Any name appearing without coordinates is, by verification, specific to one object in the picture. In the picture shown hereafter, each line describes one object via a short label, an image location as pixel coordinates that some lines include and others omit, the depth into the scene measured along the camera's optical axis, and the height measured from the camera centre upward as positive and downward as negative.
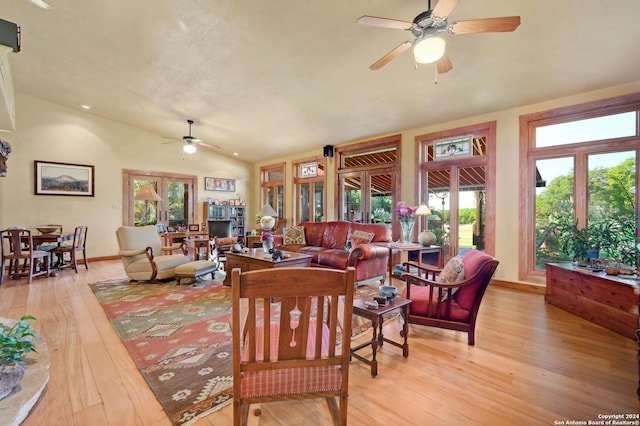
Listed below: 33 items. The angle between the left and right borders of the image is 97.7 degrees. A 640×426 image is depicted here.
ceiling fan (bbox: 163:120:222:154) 6.25 +1.57
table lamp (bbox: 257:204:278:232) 5.39 -0.05
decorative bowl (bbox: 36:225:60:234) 5.45 -0.29
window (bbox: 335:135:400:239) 6.01 +0.81
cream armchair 4.47 -0.73
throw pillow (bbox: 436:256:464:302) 2.51 -0.52
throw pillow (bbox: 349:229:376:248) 4.30 -0.35
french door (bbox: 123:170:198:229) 7.25 +0.38
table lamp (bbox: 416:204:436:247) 4.62 -0.35
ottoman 4.36 -0.87
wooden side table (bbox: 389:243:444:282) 4.35 -0.56
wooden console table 2.69 -0.87
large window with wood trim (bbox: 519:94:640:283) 3.63 +0.58
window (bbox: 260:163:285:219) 8.75 +0.96
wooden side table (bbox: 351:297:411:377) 2.06 -0.79
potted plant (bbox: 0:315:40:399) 1.70 -0.92
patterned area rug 1.81 -1.16
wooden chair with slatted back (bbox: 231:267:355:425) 1.16 -0.58
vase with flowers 4.86 -0.04
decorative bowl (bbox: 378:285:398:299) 2.36 -0.64
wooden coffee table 3.80 -0.65
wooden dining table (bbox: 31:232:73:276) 5.12 -0.50
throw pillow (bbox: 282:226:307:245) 5.56 -0.41
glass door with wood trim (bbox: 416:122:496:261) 4.76 +0.55
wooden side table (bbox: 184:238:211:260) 5.41 -0.61
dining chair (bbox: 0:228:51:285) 4.57 -0.71
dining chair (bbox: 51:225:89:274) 5.38 -0.66
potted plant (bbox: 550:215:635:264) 3.24 -0.28
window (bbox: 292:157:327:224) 7.55 +0.75
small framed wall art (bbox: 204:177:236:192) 8.54 +0.97
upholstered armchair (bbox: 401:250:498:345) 2.39 -0.72
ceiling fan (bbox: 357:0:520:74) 2.12 +1.53
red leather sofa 4.16 -0.57
